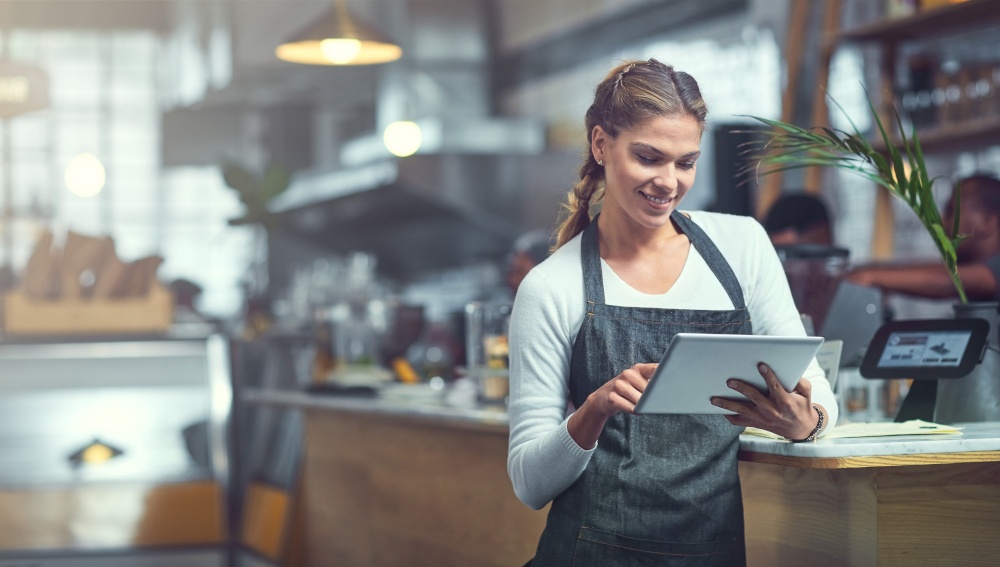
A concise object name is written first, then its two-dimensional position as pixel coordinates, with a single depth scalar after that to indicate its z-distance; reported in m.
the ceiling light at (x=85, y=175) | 10.87
